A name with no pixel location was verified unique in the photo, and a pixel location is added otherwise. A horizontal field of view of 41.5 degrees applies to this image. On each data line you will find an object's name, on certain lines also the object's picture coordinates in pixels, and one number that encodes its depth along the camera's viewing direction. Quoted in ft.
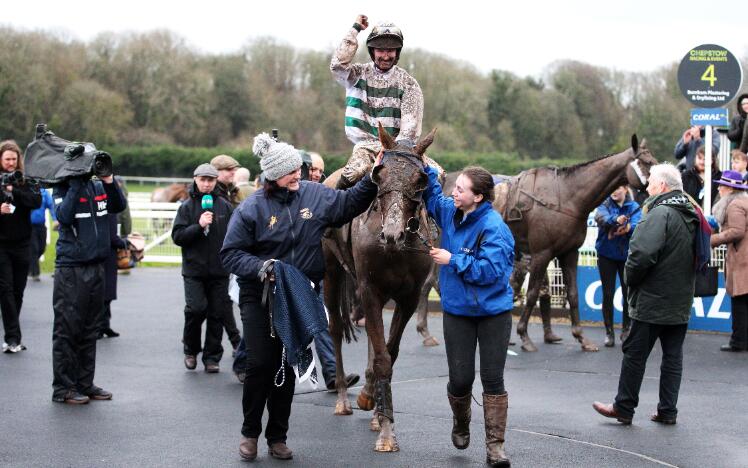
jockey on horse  25.34
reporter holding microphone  32.50
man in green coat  24.90
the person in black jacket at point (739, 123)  48.40
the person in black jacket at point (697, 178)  47.14
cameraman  27.30
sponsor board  41.16
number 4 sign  45.85
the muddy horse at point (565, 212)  37.68
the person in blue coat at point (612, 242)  38.40
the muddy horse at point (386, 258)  20.97
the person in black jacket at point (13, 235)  33.63
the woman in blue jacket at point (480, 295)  20.42
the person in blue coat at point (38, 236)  52.66
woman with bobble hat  21.20
